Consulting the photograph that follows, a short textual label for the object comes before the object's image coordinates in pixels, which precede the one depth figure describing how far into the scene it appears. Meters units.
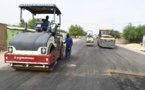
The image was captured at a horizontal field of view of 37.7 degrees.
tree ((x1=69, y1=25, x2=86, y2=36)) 106.85
